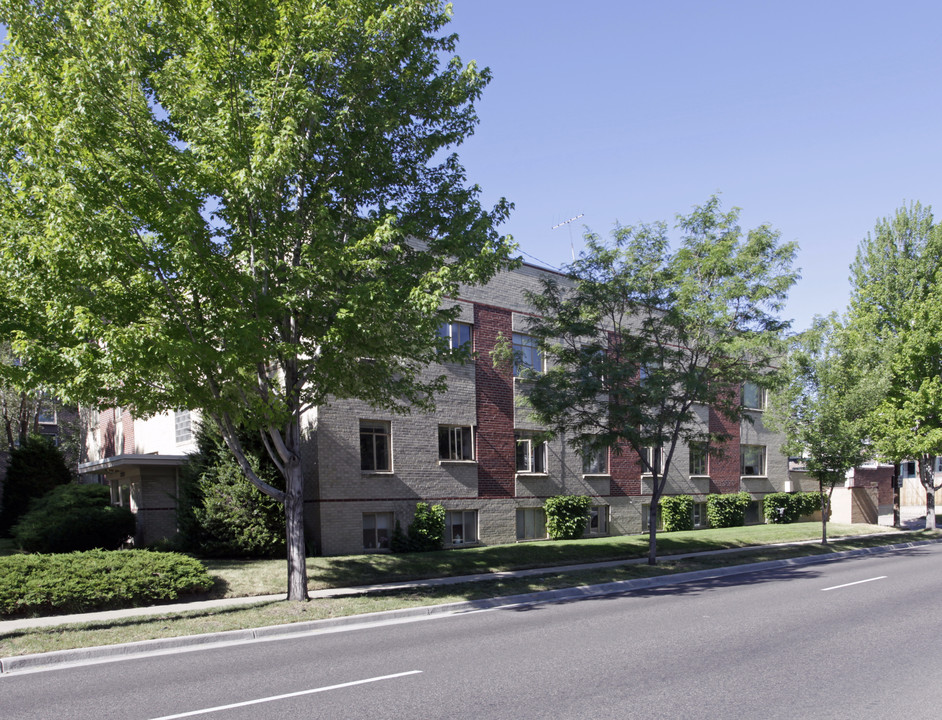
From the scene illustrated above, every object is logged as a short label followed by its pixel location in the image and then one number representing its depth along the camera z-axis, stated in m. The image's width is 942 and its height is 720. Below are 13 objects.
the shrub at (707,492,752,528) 35.38
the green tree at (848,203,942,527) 32.09
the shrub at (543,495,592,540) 27.95
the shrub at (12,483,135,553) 19.56
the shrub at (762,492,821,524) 38.19
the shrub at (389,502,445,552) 23.22
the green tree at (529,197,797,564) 19.33
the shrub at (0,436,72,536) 29.84
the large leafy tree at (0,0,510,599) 12.34
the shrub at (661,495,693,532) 32.91
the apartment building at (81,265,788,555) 22.41
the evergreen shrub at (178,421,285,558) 19.38
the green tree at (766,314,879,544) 26.80
